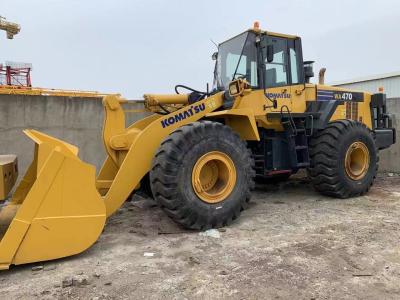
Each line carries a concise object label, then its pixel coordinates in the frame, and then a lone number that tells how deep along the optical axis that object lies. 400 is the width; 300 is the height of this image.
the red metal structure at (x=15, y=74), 17.00
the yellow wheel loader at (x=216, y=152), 3.69
